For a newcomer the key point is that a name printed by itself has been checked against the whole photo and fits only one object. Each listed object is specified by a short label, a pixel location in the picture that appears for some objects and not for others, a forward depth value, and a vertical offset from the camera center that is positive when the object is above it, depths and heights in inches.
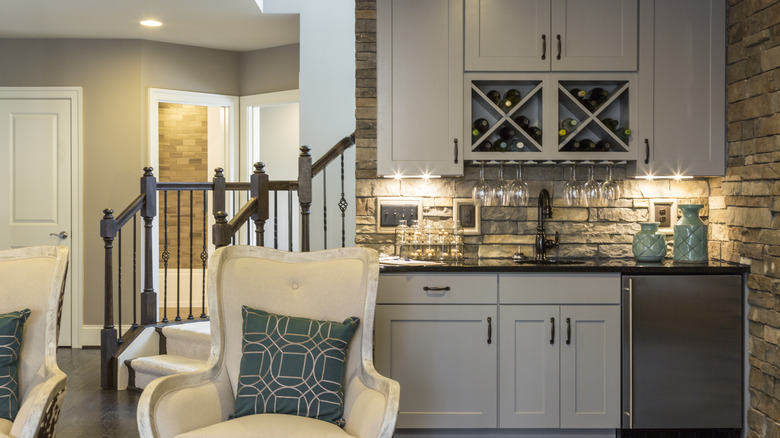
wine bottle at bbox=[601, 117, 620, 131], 150.6 +17.8
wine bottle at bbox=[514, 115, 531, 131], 150.6 +18.0
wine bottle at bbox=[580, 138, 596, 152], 150.1 +13.4
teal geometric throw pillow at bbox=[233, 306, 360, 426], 98.3 -22.0
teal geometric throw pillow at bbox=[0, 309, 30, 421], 96.3 -20.3
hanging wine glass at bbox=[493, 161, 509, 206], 153.2 +3.8
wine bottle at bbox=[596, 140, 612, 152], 149.9 +13.2
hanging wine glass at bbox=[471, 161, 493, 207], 153.9 +3.8
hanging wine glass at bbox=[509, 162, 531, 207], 152.4 +3.6
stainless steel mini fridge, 137.9 -26.5
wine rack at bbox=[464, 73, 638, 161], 148.3 +19.0
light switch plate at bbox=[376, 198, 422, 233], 159.0 -0.5
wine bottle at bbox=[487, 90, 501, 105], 151.8 +23.7
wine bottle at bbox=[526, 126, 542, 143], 150.1 +15.9
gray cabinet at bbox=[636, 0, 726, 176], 147.7 +25.0
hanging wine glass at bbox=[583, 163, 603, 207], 153.4 +4.1
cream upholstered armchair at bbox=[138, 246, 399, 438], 92.8 -15.6
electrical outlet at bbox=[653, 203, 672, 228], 160.4 -0.9
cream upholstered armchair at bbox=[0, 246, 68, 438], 100.9 -13.2
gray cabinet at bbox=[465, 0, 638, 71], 147.7 +34.7
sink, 151.7 -10.7
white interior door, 236.2 +11.2
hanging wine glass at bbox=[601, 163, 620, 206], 153.6 +4.3
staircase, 168.2 -35.4
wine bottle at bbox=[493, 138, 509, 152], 149.9 +13.4
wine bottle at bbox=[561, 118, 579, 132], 151.7 +18.0
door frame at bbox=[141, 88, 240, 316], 237.8 +30.5
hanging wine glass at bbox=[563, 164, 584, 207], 153.7 +3.7
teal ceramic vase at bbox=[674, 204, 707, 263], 149.6 -5.6
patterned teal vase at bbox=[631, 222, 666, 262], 148.3 -6.8
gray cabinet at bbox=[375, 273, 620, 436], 138.4 -26.3
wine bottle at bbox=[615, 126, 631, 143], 147.9 +15.8
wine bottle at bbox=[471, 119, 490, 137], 151.5 +17.5
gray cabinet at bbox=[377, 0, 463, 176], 147.5 +26.6
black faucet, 156.5 -3.5
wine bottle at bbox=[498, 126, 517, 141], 151.3 +16.2
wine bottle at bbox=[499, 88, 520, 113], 150.6 +23.0
